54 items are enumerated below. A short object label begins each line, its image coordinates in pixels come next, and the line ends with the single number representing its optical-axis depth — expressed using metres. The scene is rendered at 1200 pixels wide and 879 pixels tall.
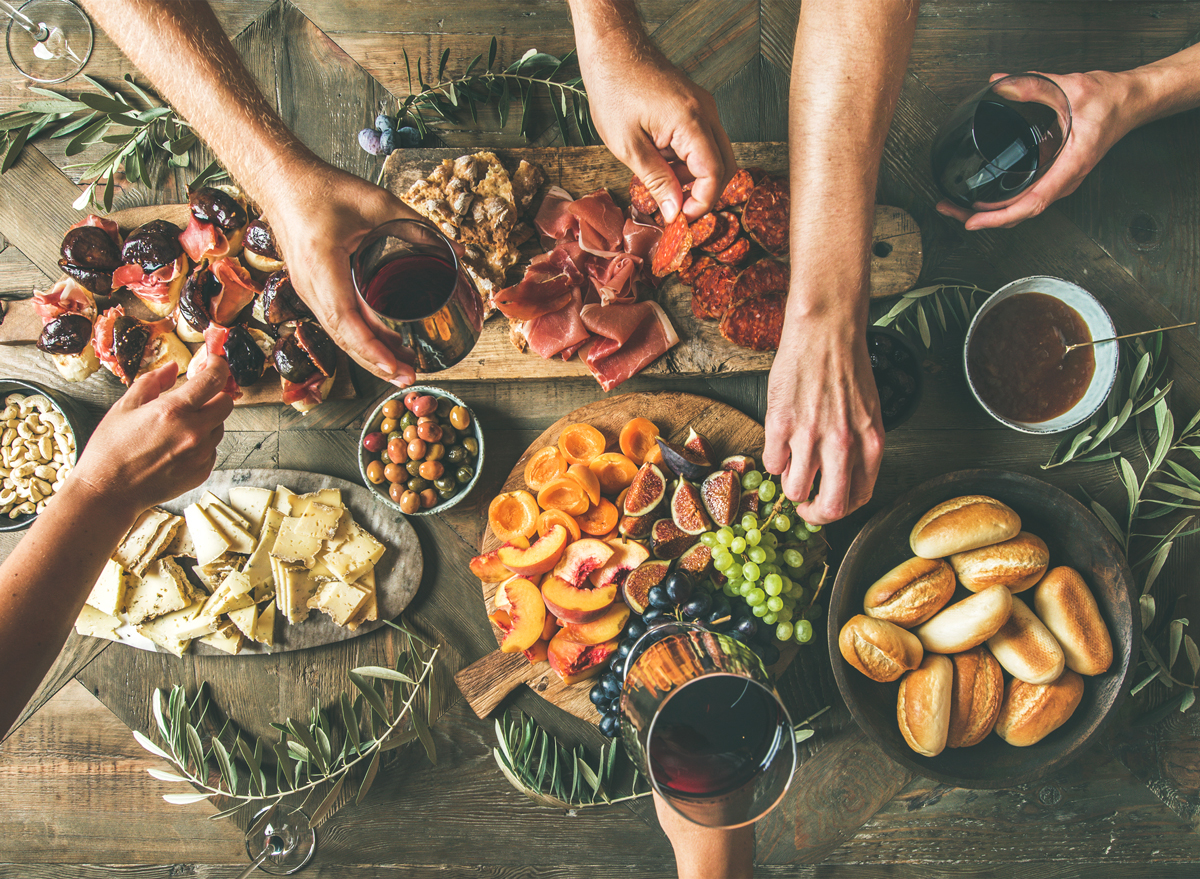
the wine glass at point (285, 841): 1.56
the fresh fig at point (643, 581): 1.37
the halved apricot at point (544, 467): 1.46
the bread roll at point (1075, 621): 1.26
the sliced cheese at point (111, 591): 1.50
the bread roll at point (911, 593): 1.30
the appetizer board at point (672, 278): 1.48
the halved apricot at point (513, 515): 1.44
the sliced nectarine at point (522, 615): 1.39
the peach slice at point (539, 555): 1.38
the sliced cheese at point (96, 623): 1.54
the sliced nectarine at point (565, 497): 1.39
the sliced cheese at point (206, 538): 1.50
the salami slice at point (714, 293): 1.42
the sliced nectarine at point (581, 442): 1.46
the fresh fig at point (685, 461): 1.39
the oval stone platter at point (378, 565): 1.54
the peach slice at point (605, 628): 1.39
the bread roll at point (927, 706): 1.25
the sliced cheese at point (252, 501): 1.54
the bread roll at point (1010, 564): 1.28
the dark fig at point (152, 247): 1.51
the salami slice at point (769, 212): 1.40
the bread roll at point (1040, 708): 1.28
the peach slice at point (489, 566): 1.44
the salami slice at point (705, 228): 1.40
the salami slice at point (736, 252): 1.42
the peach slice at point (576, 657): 1.39
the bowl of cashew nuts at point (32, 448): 1.54
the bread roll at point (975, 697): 1.29
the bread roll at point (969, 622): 1.24
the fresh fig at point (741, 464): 1.41
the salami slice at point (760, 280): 1.41
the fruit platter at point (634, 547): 1.34
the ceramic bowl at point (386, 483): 1.46
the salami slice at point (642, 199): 1.45
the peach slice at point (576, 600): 1.37
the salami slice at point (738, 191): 1.41
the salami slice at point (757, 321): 1.41
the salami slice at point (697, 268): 1.45
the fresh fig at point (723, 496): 1.37
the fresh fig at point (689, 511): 1.38
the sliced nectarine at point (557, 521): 1.41
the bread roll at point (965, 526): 1.28
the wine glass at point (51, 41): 1.66
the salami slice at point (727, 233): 1.41
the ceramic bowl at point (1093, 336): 1.34
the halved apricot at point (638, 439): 1.46
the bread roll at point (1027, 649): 1.26
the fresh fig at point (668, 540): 1.40
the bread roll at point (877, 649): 1.25
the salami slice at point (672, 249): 1.35
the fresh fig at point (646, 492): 1.39
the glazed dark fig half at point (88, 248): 1.51
